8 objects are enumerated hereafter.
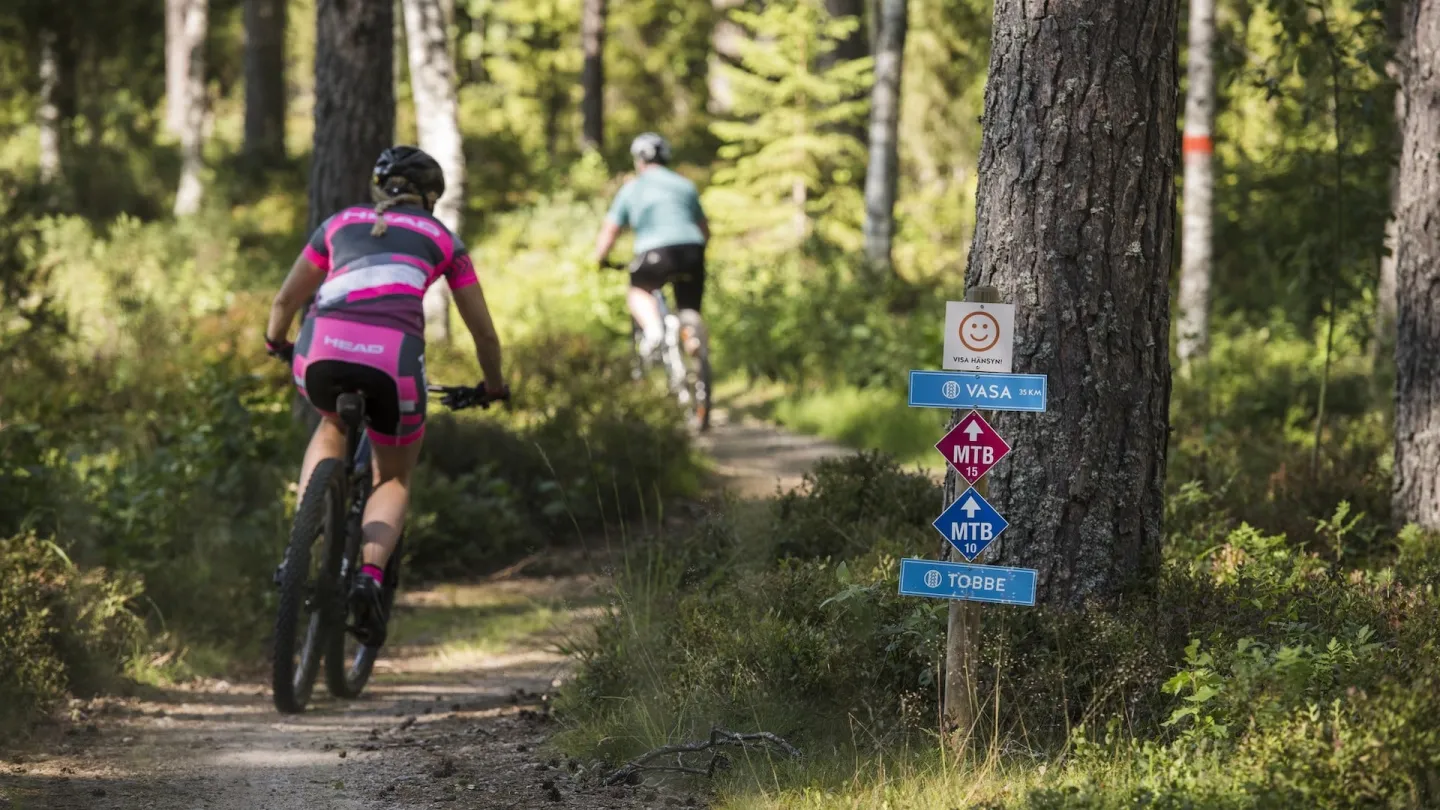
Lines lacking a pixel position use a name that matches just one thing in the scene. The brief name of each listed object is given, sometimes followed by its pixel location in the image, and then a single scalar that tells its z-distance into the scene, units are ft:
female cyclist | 42.01
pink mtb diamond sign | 31.99
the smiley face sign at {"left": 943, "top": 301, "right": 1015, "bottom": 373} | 31.76
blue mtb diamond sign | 32.14
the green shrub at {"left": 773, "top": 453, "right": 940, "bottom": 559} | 45.63
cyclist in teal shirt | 80.69
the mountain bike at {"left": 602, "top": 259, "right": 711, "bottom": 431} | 81.35
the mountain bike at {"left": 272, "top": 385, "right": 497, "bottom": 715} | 42.19
